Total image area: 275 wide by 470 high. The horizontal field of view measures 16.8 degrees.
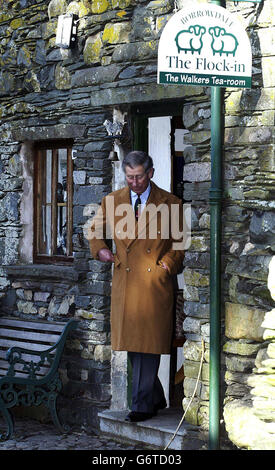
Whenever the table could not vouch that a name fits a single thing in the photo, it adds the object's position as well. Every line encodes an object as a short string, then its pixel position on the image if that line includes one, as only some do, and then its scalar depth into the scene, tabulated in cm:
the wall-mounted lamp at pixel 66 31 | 779
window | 837
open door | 770
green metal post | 638
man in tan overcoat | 725
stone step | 684
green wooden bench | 745
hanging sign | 595
